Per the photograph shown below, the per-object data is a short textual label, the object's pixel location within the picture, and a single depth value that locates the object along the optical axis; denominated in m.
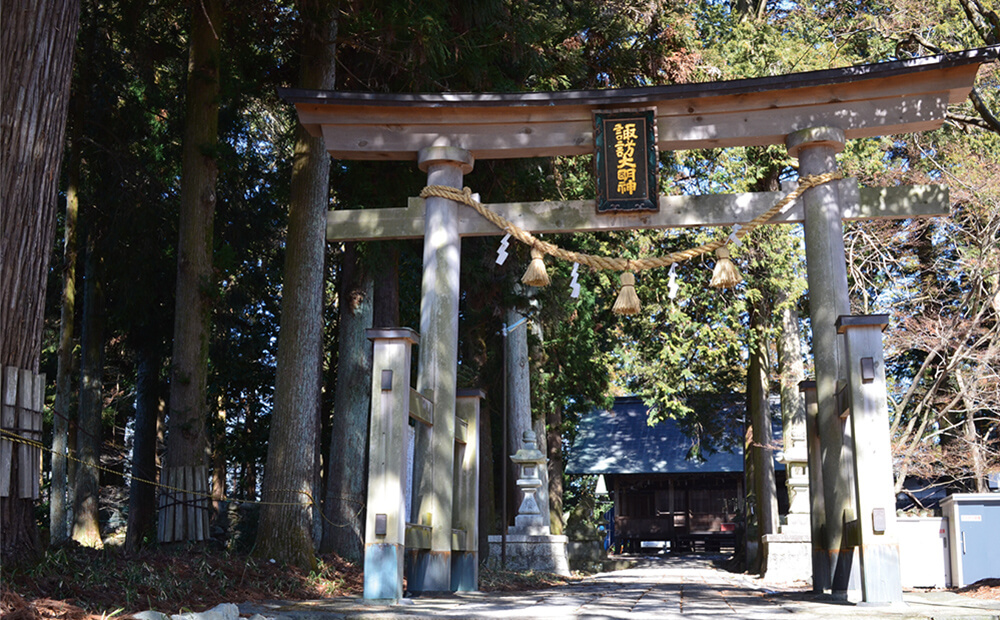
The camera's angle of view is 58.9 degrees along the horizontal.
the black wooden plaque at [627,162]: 7.35
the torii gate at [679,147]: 6.84
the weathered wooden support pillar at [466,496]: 7.34
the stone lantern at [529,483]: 14.11
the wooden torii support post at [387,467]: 5.82
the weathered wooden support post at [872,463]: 5.68
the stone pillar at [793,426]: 14.00
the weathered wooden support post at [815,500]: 6.91
